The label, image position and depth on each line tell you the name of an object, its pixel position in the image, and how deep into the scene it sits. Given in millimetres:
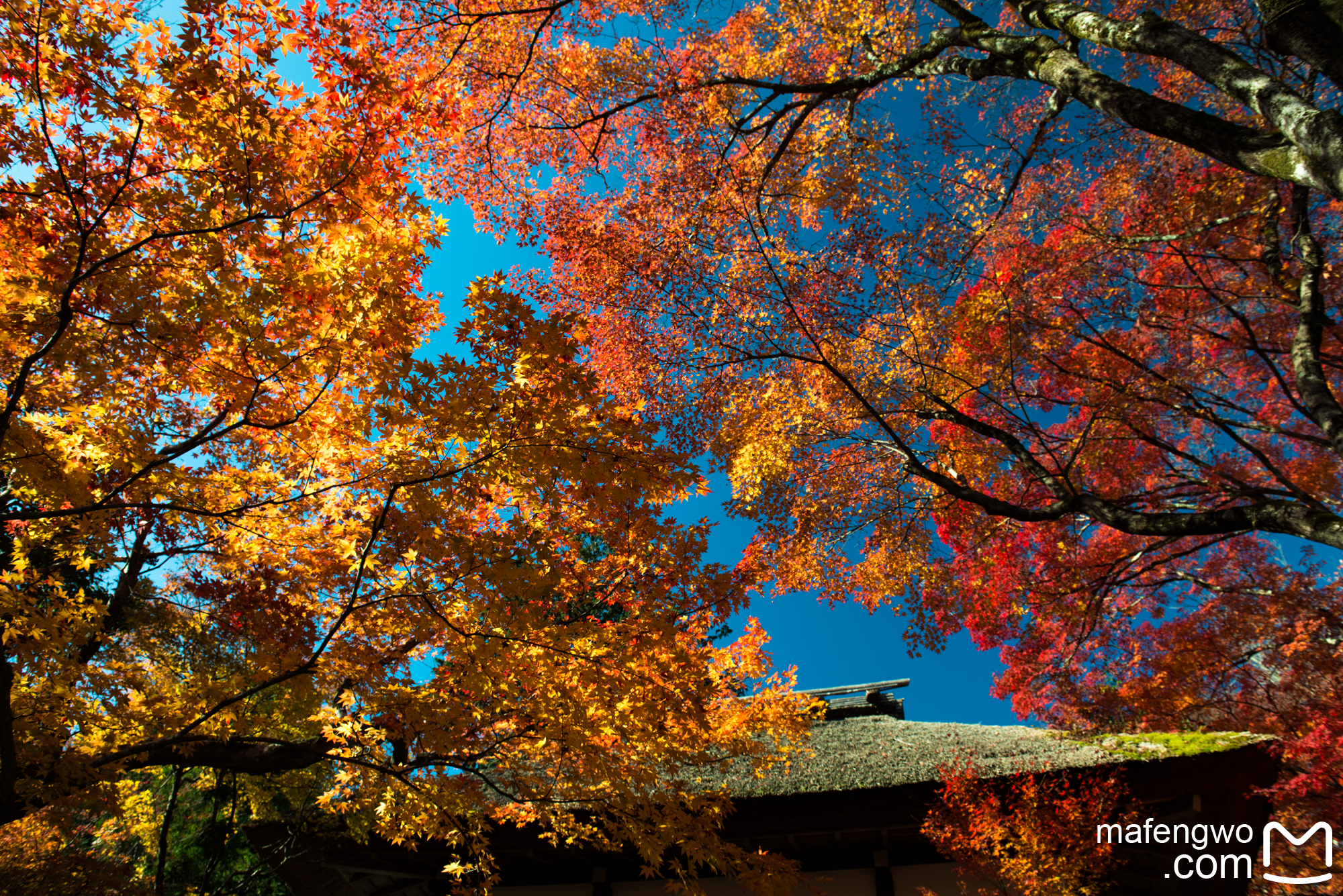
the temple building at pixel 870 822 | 5355
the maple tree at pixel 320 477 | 3578
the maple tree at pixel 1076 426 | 5180
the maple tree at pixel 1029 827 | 5074
